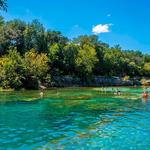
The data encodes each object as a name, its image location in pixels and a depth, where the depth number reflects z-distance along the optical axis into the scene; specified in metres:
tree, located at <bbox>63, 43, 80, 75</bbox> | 67.54
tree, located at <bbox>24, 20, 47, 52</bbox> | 62.60
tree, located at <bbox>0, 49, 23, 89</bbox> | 46.84
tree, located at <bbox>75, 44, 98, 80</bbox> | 68.63
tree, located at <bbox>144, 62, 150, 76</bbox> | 96.49
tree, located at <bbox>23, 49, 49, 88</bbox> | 51.37
